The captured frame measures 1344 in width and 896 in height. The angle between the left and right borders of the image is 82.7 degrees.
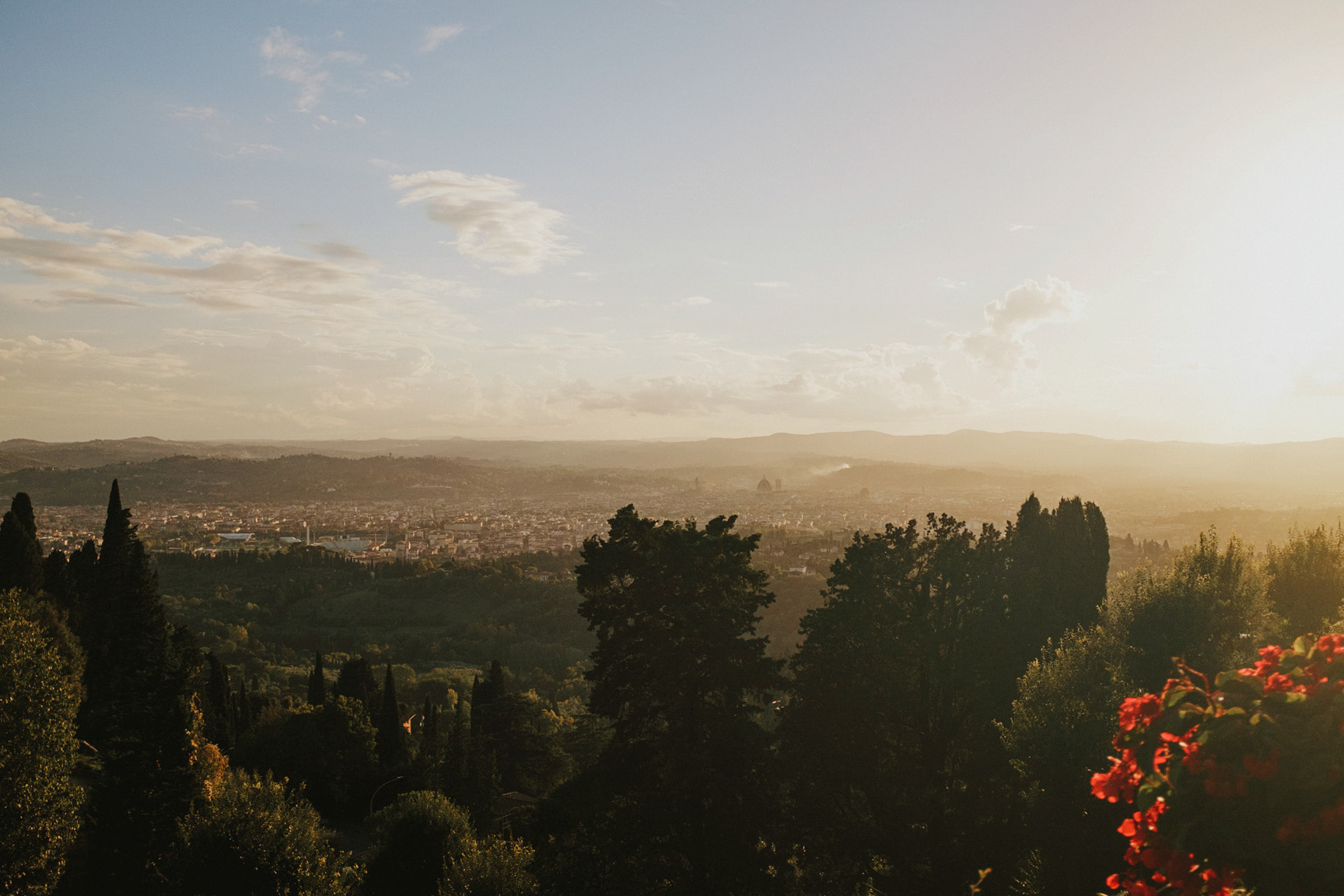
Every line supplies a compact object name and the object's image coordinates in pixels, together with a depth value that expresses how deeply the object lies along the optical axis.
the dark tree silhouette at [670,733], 15.81
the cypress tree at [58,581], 35.75
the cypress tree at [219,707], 36.75
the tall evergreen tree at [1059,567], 27.66
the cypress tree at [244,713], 42.97
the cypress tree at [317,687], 47.75
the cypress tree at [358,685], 47.62
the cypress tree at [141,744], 22.19
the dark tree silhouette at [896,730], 16.66
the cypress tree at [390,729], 43.22
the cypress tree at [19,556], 31.27
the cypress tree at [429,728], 37.81
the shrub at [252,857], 17.36
